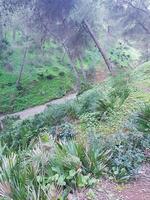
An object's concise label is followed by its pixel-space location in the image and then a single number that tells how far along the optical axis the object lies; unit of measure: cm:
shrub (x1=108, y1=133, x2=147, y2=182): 242
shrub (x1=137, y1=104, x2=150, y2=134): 298
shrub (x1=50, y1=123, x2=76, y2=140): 347
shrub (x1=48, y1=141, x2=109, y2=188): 214
